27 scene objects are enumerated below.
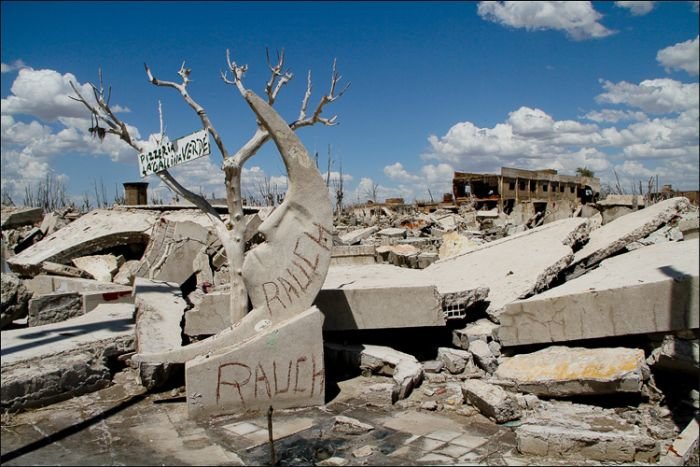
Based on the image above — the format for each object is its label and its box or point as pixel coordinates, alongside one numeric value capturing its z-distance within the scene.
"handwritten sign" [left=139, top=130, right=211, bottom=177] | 5.91
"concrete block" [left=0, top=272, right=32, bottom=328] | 4.35
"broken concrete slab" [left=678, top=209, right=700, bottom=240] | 7.40
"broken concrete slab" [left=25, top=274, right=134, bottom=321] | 8.34
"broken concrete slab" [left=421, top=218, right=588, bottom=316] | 7.41
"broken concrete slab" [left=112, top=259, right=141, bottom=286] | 10.16
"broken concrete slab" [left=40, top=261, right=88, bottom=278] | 10.30
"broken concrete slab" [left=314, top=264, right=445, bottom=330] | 6.51
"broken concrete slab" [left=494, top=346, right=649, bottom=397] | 5.11
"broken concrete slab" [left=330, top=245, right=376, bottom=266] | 11.61
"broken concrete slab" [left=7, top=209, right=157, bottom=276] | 10.97
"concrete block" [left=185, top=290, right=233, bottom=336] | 6.93
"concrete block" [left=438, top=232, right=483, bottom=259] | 12.39
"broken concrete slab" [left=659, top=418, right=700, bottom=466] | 3.77
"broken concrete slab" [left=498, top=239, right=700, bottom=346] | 5.21
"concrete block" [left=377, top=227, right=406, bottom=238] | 17.70
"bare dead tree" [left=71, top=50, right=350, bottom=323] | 6.30
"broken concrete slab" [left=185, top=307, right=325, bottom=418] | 5.23
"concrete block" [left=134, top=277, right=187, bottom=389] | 5.89
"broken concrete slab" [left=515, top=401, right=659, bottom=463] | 4.14
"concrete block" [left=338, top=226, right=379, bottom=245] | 15.47
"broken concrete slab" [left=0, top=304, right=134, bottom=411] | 5.29
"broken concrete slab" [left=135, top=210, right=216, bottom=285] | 9.80
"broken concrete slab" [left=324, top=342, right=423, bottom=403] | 5.75
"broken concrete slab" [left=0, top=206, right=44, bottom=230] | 19.57
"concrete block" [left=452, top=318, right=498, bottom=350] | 6.66
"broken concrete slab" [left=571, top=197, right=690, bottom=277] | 8.12
